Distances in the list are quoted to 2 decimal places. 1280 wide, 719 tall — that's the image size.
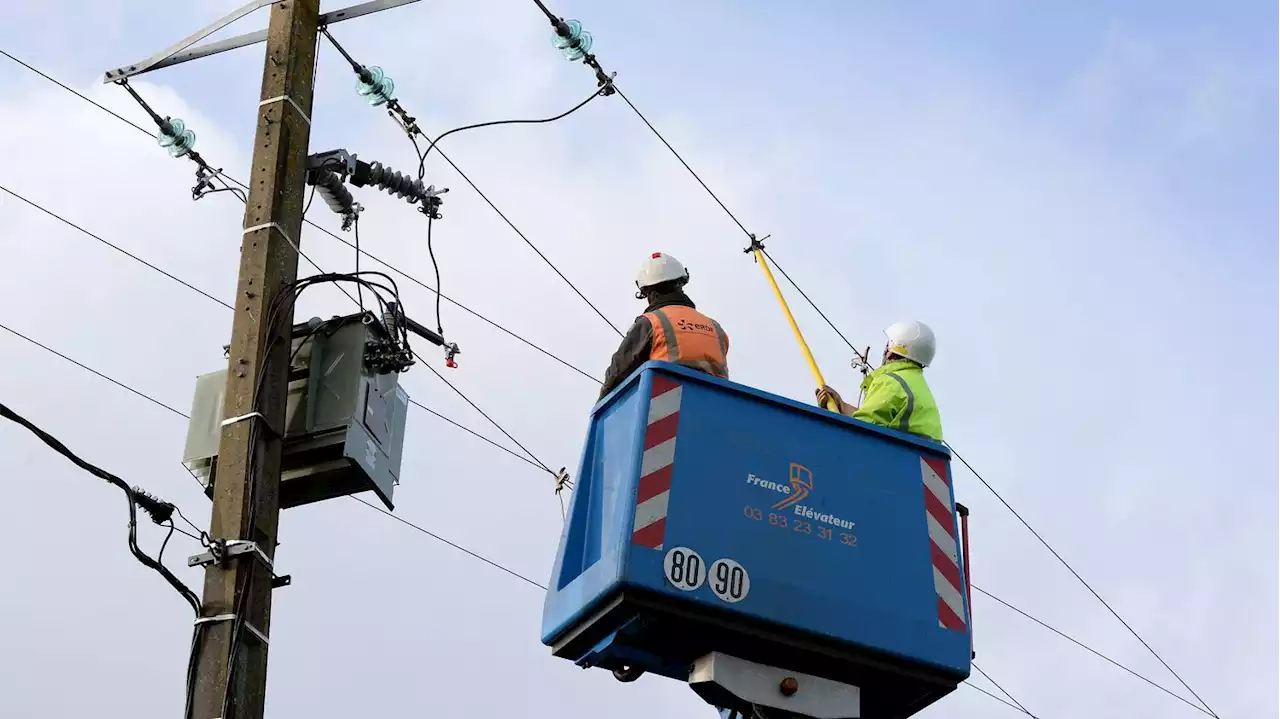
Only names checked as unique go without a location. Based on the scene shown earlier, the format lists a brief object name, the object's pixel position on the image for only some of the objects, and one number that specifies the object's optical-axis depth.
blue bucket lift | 9.08
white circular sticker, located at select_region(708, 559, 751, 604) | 9.03
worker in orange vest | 9.98
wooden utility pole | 9.69
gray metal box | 10.71
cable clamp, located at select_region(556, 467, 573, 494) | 12.62
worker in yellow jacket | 10.41
